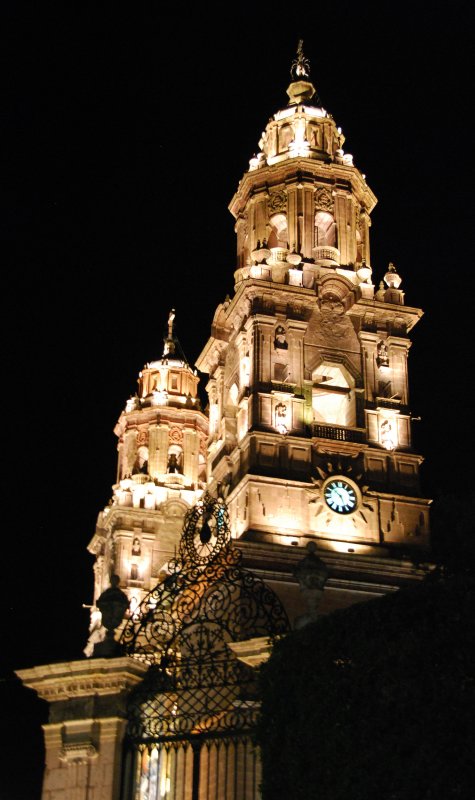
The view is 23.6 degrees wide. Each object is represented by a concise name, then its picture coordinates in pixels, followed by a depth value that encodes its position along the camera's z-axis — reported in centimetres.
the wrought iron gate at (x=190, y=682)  1662
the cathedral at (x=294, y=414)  4416
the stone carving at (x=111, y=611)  1778
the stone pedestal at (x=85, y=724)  1695
